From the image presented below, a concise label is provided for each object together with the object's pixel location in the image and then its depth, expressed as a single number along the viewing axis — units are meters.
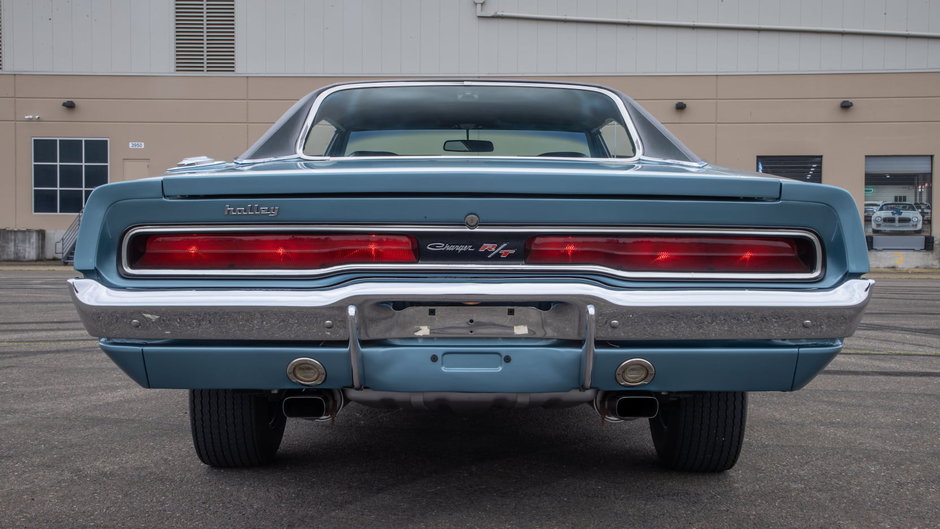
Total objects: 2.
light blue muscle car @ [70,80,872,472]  2.33
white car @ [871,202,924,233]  21.95
